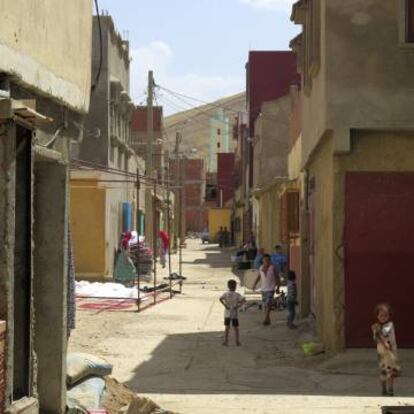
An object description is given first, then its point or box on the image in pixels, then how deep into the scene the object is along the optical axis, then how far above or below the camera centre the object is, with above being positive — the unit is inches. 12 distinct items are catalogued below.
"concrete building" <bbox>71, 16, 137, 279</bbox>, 1122.7 +60.8
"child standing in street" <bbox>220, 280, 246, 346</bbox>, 616.4 -51.1
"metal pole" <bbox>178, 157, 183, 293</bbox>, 2388.3 +43.6
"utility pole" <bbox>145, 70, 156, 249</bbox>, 1443.2 +141.3
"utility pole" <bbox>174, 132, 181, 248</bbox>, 2431.8 +71.3
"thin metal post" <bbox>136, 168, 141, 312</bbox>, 836.0 -64.1
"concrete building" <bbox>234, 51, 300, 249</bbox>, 1624.0 +173.0
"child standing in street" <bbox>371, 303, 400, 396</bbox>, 419.2 -53.1
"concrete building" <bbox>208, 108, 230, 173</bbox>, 6008.9 +599.7
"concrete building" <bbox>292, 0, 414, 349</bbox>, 503.2 +36.9
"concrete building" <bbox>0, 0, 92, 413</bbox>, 279.6 +15.9
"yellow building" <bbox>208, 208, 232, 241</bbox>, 3366.1 +36.5
